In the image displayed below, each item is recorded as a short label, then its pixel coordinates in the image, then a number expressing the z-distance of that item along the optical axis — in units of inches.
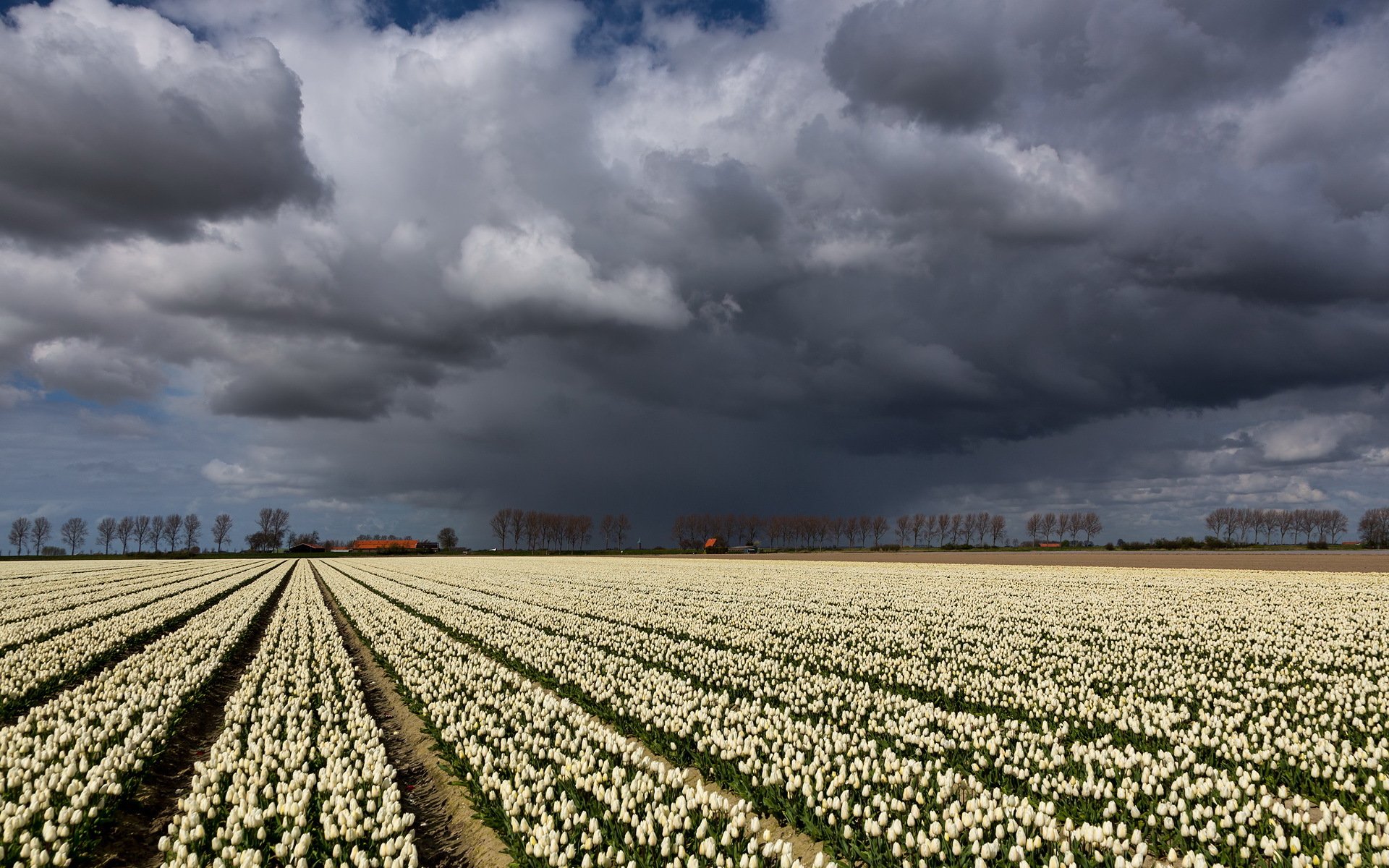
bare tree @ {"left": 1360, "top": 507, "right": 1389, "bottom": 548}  5445.9
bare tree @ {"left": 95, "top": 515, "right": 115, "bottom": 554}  7618.1
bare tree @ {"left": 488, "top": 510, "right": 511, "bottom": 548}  7514.8
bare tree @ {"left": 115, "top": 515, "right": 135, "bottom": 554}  7731.8
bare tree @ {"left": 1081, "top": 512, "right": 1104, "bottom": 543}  7549.2
